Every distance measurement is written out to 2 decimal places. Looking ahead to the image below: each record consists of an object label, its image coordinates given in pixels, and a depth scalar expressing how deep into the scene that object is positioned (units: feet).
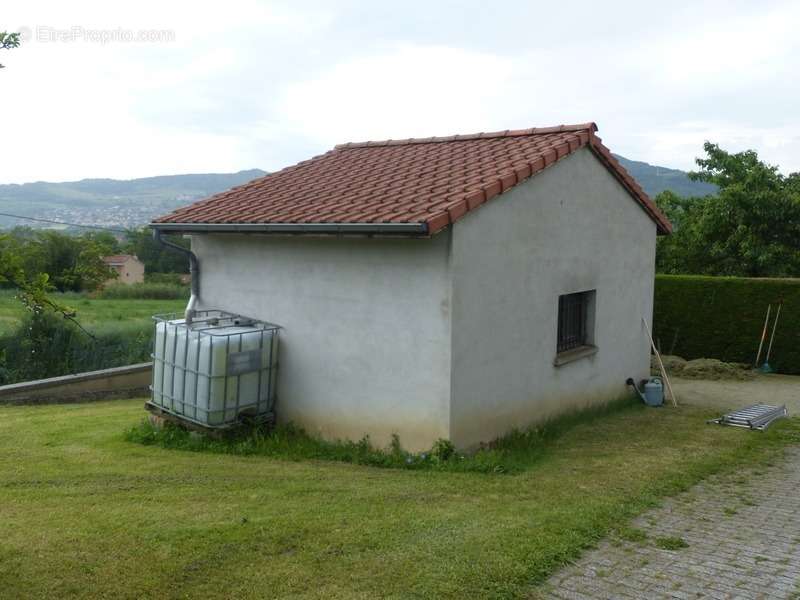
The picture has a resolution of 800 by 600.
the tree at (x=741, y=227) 63.46
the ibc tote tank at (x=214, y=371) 27.55
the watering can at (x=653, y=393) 39.63
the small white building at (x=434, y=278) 25.71
